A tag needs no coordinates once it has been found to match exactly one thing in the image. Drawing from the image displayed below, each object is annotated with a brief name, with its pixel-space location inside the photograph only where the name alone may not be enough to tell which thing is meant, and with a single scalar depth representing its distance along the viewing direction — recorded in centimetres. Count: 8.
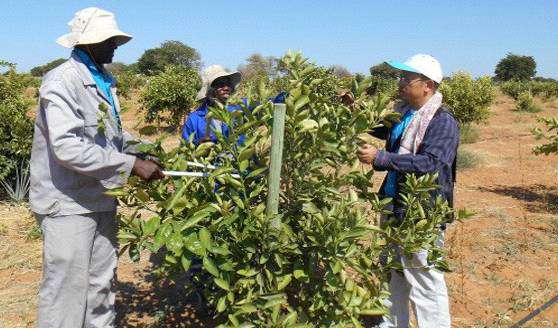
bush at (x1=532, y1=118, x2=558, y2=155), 586
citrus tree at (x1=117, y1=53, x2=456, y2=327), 168
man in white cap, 235
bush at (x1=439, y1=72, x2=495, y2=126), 1167
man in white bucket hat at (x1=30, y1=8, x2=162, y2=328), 195
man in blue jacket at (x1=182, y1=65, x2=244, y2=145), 315
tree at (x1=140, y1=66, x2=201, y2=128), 1338
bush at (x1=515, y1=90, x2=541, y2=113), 2052
